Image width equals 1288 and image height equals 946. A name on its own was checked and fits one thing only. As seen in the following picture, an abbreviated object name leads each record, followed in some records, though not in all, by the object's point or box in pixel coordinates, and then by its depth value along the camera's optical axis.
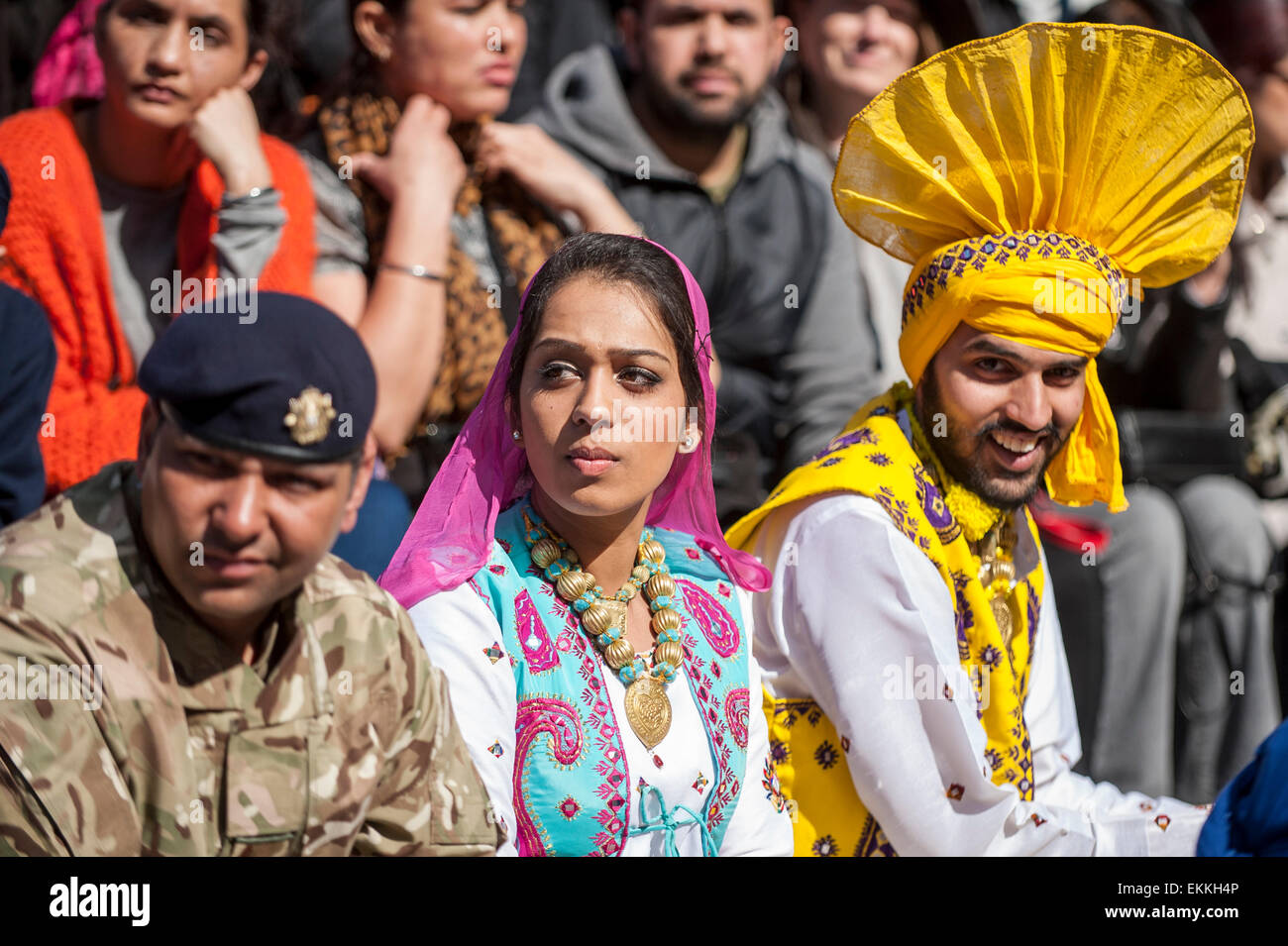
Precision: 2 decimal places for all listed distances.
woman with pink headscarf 2.40
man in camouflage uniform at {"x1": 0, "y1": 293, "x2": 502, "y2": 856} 1.85
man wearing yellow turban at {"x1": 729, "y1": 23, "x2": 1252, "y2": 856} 2.76
